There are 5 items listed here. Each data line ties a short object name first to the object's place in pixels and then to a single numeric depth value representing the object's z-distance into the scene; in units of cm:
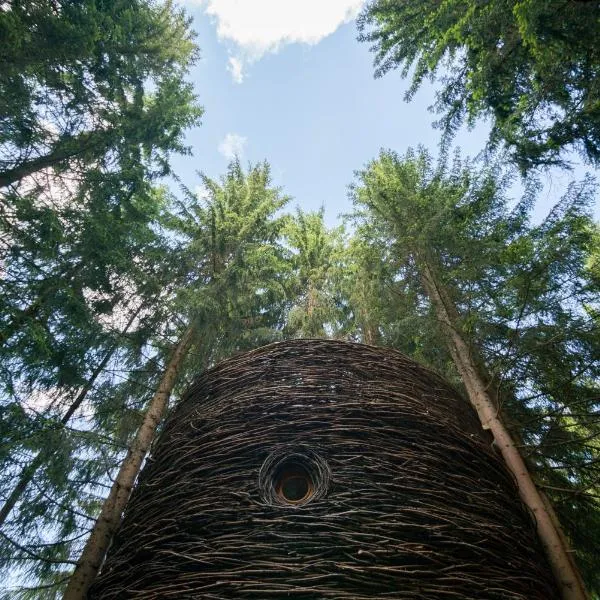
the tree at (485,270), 388
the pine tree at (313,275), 757
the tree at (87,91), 514
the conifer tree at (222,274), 593
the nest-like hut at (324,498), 212
